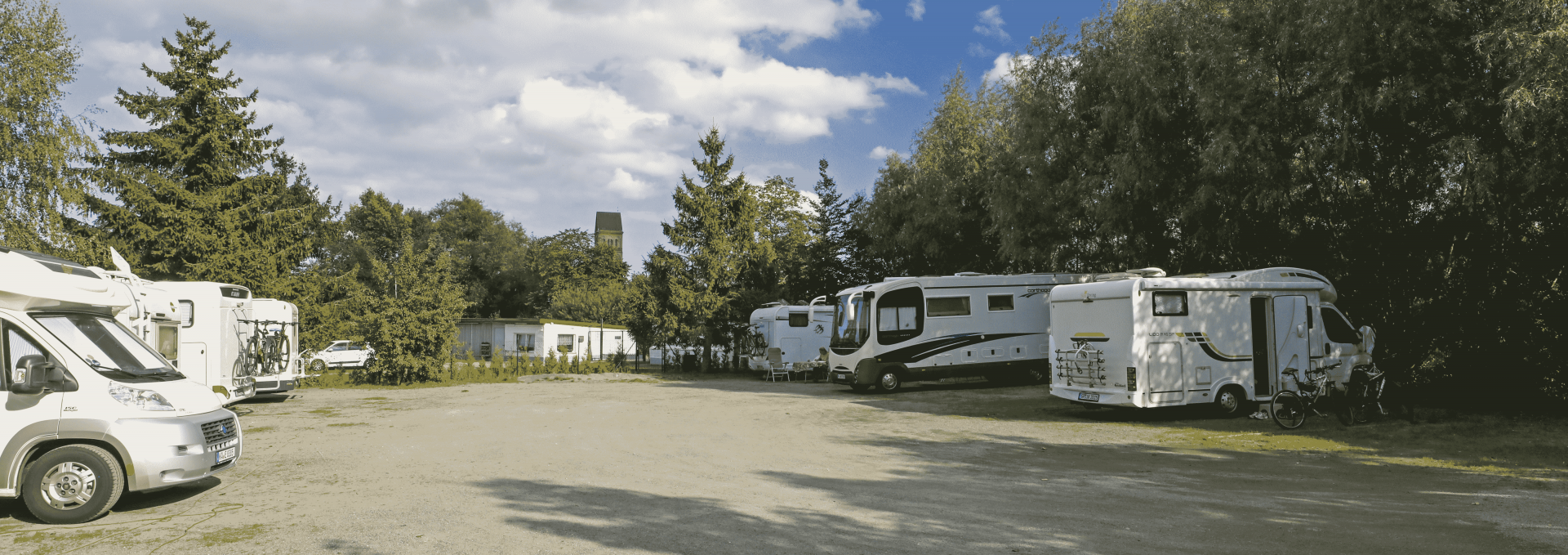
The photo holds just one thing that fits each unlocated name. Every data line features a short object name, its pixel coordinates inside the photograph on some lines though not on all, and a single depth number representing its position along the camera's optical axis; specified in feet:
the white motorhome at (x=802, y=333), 82.02
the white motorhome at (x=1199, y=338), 40.52
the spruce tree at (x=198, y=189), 73.87
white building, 120.16
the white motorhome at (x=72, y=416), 19.39
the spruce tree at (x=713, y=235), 93.25
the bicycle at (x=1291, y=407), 37.60
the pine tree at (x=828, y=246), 123.65
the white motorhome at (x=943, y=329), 60.95
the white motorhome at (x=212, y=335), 45.98
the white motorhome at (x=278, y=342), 53.11
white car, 98.99
